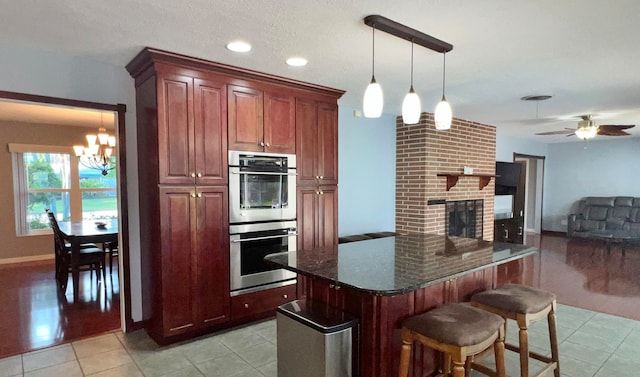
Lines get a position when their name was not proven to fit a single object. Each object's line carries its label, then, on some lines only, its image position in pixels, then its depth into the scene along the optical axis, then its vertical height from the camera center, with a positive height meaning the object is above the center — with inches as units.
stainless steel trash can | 70.0 -33.6
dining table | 149.6 -26.8
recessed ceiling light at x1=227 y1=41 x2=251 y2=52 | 96.6 +34.7
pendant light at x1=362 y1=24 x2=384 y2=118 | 77.2 +15.8
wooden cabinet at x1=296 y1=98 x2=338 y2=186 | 138.1 +12.4
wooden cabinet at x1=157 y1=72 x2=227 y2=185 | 106.3 +13.3
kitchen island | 69.0 -20.1
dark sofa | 275.7 -36.5
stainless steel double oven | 121.7 -14.8
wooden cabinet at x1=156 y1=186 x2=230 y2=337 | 108.4 -26.3
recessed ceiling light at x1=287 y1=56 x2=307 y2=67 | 108.7 +34.5
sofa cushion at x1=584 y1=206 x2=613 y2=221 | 295.0 -32.2
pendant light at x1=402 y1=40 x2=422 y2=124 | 81.4 +15.1
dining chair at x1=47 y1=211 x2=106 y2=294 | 165.9 -39.1
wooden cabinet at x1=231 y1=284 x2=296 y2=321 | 123.1 -45.3
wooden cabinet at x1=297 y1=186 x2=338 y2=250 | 139.1 -16.9
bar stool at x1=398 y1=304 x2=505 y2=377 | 65.7 -29.8
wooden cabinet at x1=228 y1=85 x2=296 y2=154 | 121.0 +18.6
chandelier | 182.1 +13.7
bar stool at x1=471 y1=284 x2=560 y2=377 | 79.7 -30.7
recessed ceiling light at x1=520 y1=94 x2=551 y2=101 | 154.3 +32.9
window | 229.6 -10.0
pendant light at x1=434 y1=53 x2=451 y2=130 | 88.1 +14.5
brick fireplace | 190.2 +2.5
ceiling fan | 180.7 +21.8
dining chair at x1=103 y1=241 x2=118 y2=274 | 187.3 -39.4
